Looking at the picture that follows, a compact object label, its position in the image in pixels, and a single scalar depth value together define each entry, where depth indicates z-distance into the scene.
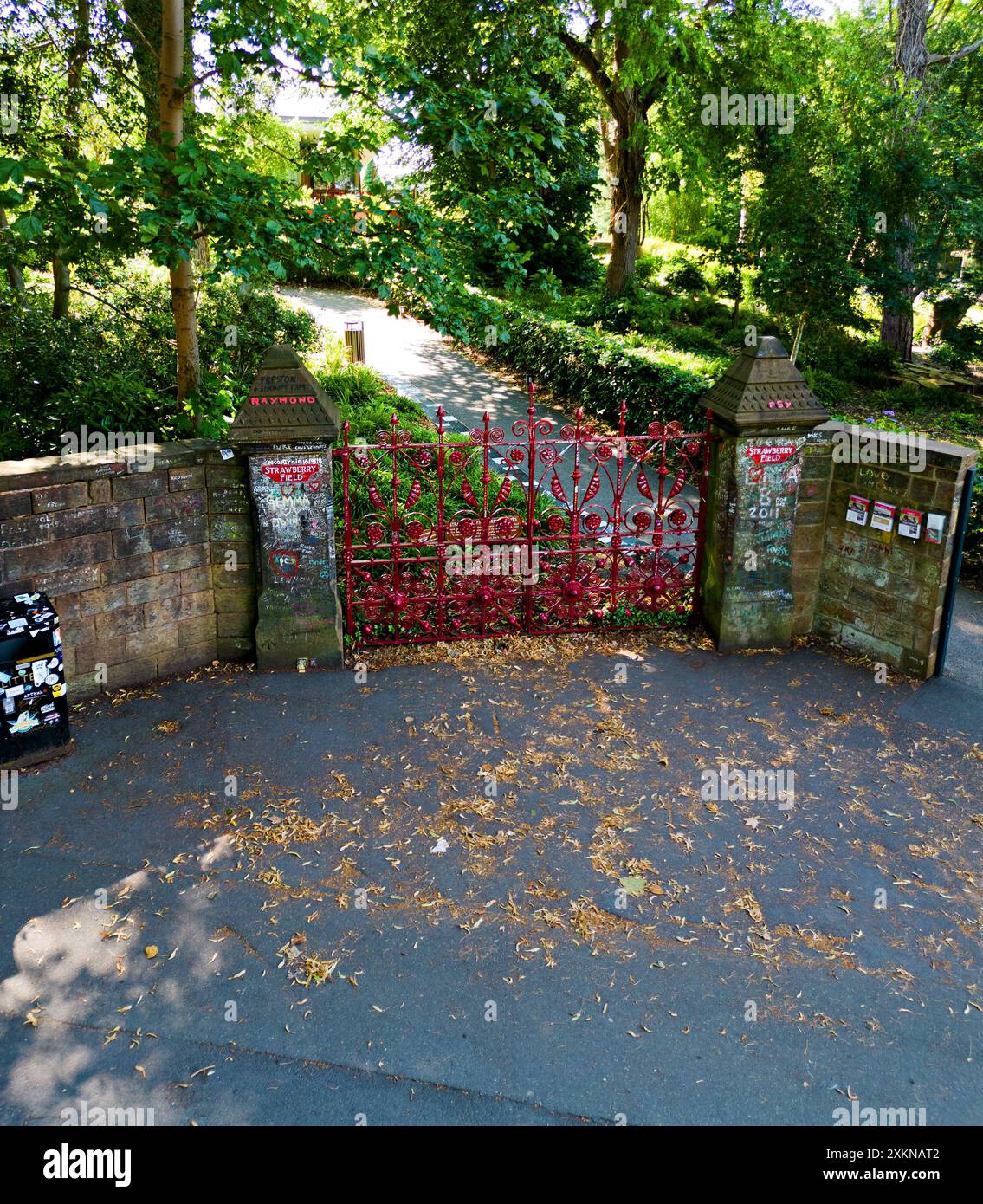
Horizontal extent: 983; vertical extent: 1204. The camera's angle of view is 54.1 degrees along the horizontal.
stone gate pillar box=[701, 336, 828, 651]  7.41
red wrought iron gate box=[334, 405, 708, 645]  7.45
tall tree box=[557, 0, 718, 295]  15.46
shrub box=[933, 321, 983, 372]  17.19
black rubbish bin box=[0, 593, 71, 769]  5.86
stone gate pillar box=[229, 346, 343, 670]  6.92
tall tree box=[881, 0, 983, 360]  16.91
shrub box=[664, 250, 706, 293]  26.41
